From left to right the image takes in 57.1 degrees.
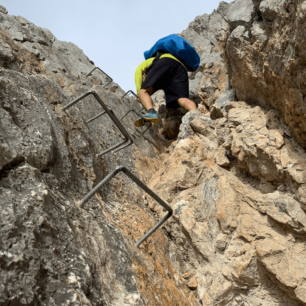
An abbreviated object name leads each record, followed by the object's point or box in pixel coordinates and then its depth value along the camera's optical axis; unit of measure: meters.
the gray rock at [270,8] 2.34
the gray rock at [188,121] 3.90
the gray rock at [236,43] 3.01
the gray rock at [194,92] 6.14
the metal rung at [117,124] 3.01
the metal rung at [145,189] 2.17
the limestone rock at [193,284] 2.46
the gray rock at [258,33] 2.63
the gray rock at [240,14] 3.05
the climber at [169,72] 4.73
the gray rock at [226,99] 3.75
